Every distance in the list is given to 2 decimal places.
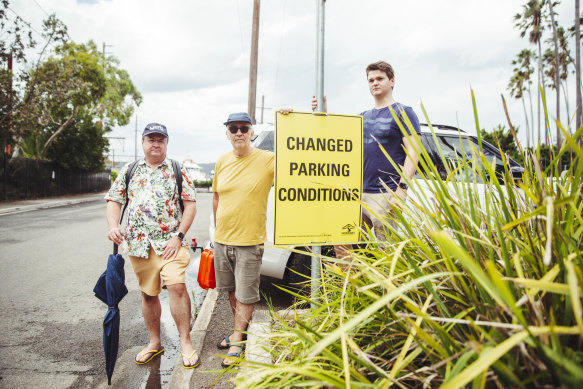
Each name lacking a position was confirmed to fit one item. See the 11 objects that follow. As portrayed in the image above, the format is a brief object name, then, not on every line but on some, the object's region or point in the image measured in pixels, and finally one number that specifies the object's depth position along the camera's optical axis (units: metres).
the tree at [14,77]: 15.60
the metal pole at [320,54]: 2.62
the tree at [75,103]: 17.42
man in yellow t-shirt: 2.94
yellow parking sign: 2.40
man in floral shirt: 2.89
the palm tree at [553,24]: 23.77
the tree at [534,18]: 29.62
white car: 3.66
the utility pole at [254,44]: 12.40
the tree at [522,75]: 34.28
